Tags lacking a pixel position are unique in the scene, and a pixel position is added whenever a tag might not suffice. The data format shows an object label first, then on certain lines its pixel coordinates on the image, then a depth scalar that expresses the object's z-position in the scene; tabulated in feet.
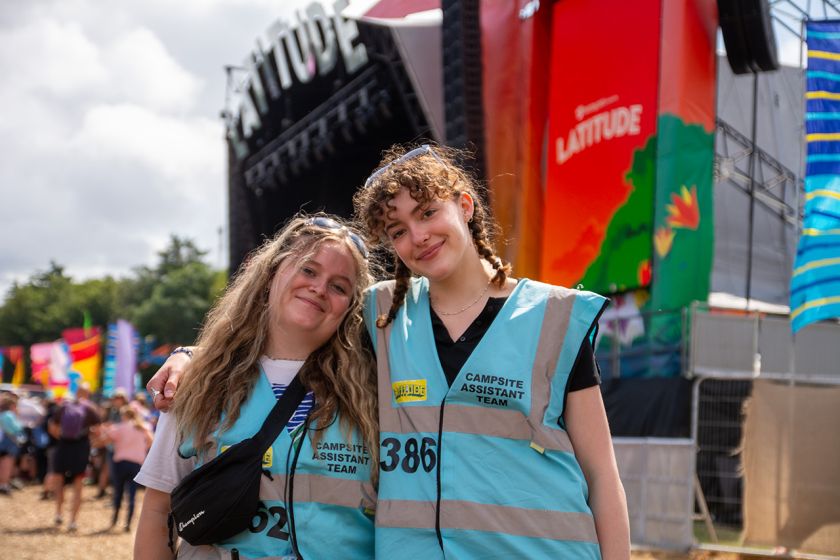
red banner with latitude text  35.29
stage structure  53.01
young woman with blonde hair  7.22
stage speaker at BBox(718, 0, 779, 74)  32.83
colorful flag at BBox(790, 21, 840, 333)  22.09
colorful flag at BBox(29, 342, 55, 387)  92.86
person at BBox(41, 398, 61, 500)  37.03
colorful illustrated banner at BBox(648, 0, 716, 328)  33.78
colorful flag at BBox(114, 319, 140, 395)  66.18
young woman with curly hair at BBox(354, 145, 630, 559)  6.84
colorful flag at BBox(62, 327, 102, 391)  71.61
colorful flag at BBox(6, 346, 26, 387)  120.43
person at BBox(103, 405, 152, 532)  33.37
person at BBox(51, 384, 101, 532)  35.37
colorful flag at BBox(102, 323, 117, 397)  70.64
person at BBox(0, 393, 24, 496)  48.03
